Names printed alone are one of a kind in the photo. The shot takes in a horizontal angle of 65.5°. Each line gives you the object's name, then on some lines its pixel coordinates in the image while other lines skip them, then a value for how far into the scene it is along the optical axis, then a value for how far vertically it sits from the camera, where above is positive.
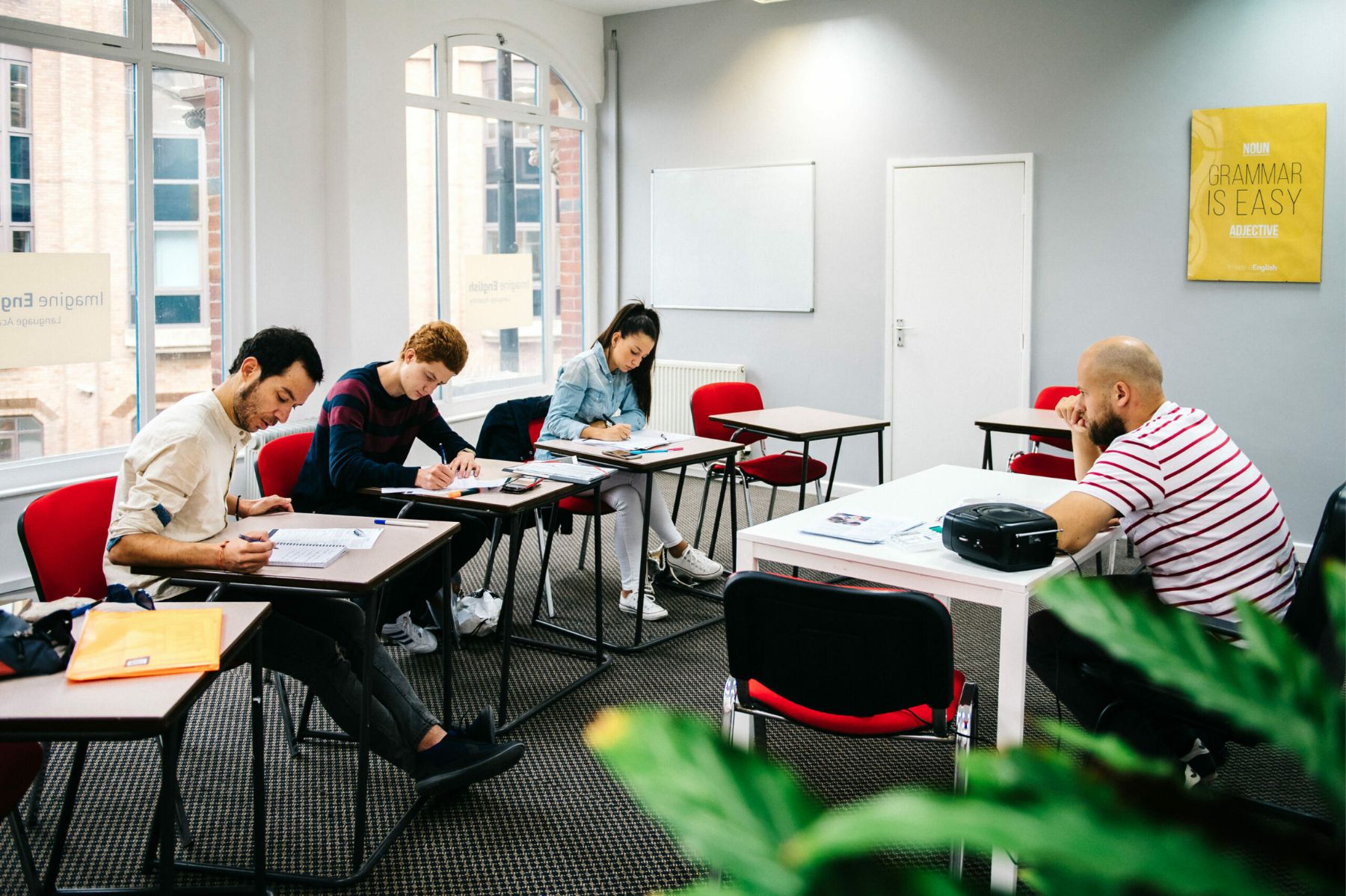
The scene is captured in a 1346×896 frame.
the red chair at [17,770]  1.79 -0.74
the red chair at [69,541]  2.36 -0.45
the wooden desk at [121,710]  1.57 -0.55
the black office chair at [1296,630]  2.03 -0.57
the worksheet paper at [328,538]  2.59 -0.48
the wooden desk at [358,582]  2.31 -0.52
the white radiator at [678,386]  7.08 -0.27
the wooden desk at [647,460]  3.81 -0.42
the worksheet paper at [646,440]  4.12 -0.38
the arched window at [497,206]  6.20 +0.90
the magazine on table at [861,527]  2.54 -0.45
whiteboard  6.65 +0.72
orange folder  1.73 -0.51
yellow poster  5.02 +0.76
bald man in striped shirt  2.36 -0.40
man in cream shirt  2.36 -0.45
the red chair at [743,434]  4.85 -0.42
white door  5.92 +0.26
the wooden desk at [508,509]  3.11 -0.49
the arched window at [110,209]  4.24 +0.59
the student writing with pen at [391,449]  3.32 -0.34
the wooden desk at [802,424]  4.50 -0.34
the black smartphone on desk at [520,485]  3.31 -0.44
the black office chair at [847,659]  1.94 -0.60
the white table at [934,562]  2.20 -0.49
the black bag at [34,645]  1.71 -0.50
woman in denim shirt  4.21 -0.26
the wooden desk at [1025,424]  4.54 -0.33
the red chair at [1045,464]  4.76 -0.53
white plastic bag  3.92 -1.01
